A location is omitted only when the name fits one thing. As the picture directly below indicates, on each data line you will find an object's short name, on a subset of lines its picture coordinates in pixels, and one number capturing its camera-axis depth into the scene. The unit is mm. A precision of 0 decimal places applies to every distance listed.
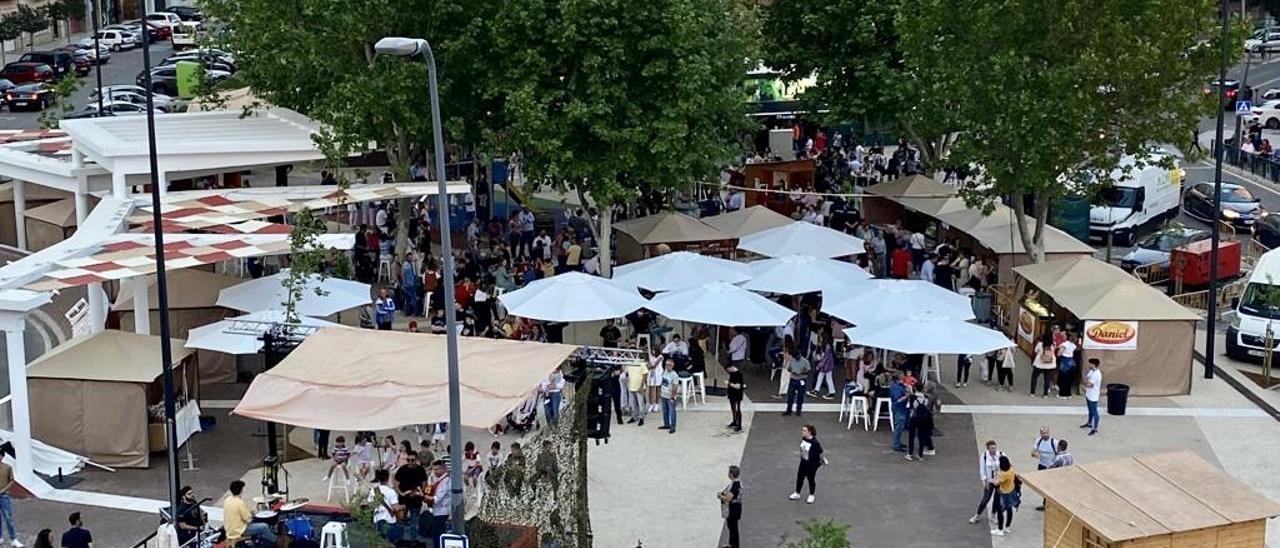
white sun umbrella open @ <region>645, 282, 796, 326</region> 27172
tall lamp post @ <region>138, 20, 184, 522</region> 21141
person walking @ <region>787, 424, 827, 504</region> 21956
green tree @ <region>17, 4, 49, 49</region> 79938
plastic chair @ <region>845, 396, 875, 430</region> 25938
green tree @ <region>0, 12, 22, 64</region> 77019
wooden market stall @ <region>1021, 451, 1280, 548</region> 18047
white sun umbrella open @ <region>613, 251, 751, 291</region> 30016
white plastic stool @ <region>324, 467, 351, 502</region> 22656
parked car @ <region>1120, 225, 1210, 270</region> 37250
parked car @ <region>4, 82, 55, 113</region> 64375
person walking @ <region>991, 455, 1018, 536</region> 20797
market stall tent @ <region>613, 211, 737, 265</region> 34656
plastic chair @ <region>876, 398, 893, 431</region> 25594
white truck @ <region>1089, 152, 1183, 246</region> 40906
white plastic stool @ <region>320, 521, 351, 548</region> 19297
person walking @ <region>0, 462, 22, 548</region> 20609
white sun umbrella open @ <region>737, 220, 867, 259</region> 32844
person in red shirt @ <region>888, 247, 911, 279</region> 34594
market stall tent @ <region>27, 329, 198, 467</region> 23969
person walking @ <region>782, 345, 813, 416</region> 26516
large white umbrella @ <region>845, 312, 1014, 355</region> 25406
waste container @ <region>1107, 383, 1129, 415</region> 26469
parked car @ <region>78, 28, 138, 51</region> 79250
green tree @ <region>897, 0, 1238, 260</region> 30672
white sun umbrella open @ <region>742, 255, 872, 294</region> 29500
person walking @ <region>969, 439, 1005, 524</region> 21172
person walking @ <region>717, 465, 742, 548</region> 20297
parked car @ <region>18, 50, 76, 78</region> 69438
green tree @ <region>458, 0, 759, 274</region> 33000
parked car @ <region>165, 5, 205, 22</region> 85750
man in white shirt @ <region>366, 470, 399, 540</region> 19453
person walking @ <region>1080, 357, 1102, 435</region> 25344
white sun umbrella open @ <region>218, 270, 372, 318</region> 27828
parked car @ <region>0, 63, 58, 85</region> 67562
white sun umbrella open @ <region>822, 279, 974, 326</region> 27234
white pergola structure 23578
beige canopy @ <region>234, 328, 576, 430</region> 19891
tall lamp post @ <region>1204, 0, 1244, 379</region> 29109
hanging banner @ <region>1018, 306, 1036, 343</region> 29969
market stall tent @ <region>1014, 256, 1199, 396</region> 27422
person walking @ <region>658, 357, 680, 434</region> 25828
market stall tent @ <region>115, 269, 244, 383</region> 28531
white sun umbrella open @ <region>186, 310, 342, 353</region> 25328
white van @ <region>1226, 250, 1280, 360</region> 29859
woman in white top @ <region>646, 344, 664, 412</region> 26578
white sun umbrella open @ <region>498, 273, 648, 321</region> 27422
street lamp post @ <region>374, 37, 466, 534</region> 16469
